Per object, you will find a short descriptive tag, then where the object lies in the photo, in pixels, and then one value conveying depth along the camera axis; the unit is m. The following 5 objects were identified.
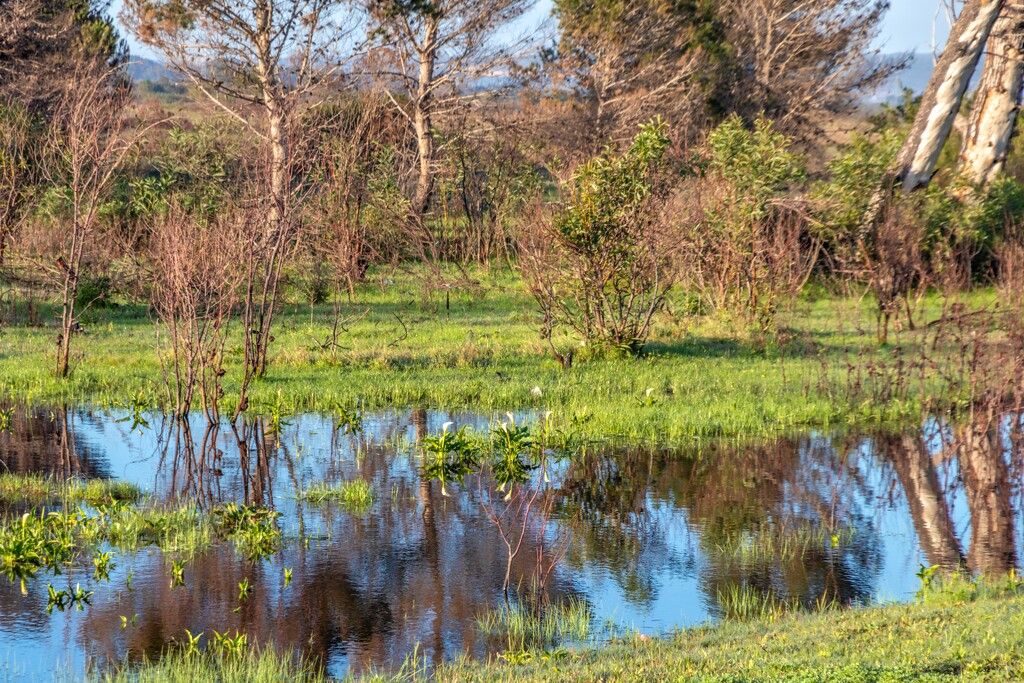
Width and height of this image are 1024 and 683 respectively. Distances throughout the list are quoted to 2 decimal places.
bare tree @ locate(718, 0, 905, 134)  61.97
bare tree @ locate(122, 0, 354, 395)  47.25
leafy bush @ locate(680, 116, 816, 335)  32.75
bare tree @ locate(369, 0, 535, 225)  53.87
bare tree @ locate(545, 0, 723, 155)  58.72
